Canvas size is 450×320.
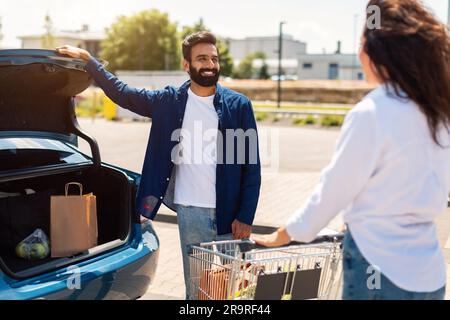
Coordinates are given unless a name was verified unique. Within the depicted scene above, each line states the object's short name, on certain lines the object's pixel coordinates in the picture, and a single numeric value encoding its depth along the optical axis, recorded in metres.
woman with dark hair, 1.99
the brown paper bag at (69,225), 3.54
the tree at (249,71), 86.69
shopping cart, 2.39
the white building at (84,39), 102.00
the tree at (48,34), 42.06
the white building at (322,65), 93.19
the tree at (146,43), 70.75
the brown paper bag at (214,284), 2.52
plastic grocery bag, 3.69
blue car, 3.19
